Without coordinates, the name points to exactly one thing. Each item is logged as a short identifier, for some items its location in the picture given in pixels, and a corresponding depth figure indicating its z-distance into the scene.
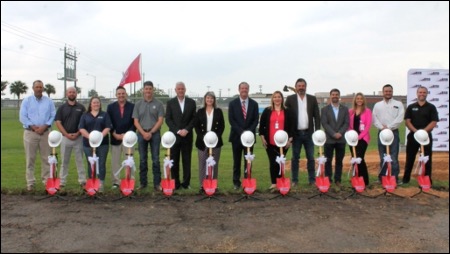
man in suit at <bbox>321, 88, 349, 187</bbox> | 7.56
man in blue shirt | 7.25
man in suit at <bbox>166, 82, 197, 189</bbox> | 7.27
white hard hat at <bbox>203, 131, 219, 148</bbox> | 6.79
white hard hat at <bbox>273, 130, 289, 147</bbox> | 6.72
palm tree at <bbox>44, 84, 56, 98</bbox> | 54.01
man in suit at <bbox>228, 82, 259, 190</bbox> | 7.26
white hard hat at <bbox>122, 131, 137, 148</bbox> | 6.68
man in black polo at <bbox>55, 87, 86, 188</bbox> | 7.26
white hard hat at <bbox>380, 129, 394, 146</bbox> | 7.16
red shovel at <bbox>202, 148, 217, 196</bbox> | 6.66
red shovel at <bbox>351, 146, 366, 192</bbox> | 6.96
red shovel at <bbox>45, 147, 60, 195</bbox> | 6.69
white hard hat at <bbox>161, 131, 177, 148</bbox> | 6.70
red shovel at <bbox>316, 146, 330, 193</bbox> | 6.82
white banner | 10.35
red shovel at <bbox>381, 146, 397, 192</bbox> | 6.89
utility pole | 37.36
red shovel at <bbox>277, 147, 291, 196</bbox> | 6.77
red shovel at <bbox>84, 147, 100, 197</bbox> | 6.65
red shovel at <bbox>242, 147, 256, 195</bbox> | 6.72
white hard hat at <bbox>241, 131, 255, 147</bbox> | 6.80
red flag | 13.25
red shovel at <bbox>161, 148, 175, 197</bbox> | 6.66
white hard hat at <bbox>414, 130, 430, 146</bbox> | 7.18
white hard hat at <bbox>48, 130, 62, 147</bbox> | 6.86
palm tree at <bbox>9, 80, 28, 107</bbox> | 48.22
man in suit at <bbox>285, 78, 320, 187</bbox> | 7.45
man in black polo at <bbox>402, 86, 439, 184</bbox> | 7.64
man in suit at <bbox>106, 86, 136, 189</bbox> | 7.26
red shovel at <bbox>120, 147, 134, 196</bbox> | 6.69
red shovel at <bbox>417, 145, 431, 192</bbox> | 7.14
